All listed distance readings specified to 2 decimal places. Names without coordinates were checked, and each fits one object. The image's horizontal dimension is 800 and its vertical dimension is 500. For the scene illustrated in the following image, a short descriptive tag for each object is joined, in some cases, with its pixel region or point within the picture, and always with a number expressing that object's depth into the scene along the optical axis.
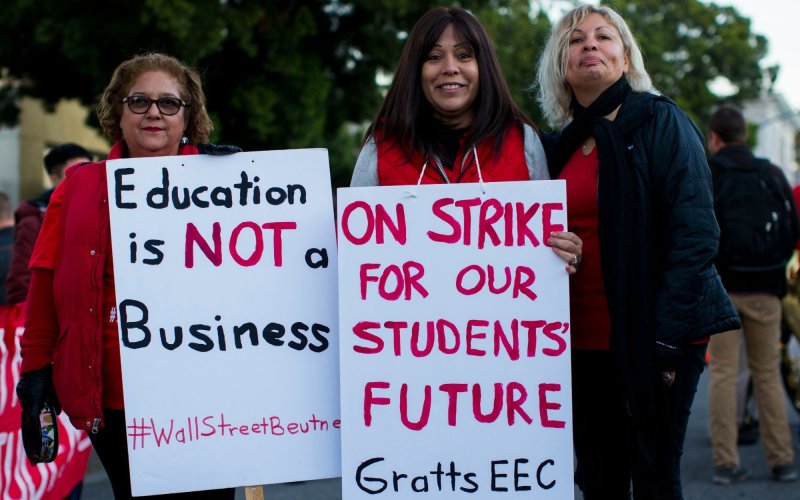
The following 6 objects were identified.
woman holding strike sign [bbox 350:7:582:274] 3.04
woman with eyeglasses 2.90
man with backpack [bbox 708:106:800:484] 5.54
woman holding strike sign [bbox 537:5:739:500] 2.87
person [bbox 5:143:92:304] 5.00
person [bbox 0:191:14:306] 5.73
